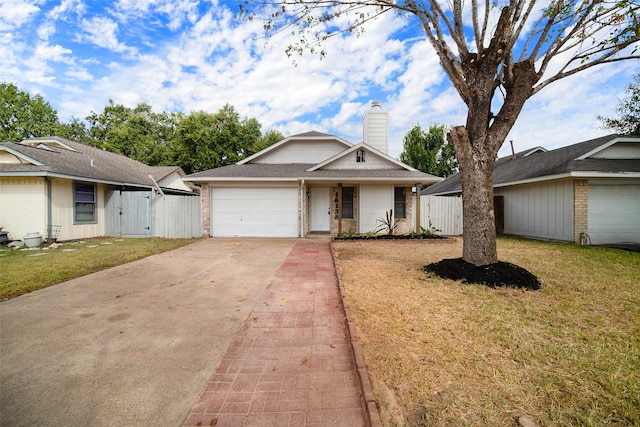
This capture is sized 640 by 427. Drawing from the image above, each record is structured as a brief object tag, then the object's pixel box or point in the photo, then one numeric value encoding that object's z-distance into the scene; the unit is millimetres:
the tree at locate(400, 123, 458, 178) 30891
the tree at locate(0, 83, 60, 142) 25766
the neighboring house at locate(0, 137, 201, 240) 9969
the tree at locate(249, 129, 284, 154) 31509
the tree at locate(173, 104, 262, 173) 26281
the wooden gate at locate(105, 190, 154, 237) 12203
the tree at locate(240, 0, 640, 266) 5121
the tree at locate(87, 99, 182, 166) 29188
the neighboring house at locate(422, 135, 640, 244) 9945
